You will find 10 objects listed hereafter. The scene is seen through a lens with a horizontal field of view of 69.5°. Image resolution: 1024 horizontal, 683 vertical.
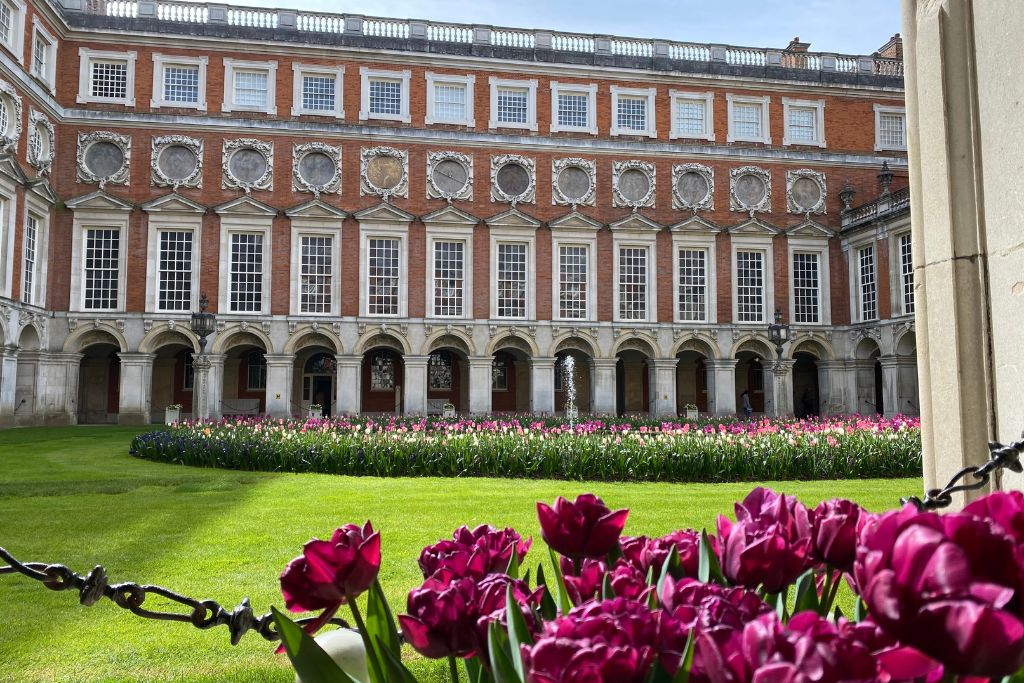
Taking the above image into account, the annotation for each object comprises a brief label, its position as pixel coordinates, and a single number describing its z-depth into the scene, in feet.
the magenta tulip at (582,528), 5.65
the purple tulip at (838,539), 5.28
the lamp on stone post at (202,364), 75.41
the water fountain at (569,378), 117.91
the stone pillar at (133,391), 97.40
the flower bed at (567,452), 46.50
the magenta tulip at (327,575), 4.92
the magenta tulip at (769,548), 4.73
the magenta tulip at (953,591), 2.96
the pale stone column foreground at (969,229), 10.50
